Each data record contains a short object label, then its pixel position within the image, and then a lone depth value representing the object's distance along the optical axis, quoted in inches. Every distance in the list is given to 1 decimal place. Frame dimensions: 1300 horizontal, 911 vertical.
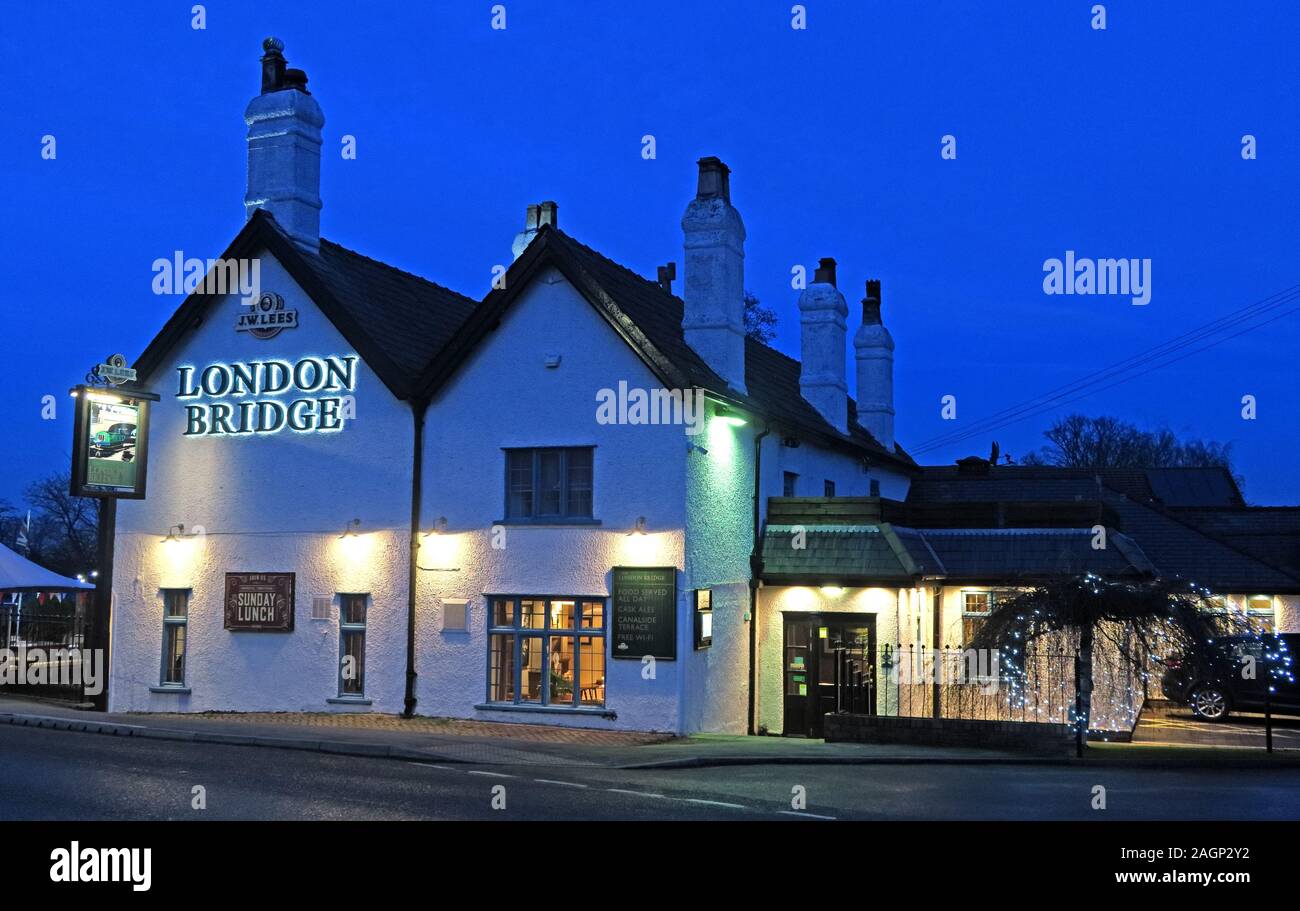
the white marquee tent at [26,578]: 1152.6
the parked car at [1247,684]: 909.3
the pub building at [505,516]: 865.5
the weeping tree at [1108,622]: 799.1
